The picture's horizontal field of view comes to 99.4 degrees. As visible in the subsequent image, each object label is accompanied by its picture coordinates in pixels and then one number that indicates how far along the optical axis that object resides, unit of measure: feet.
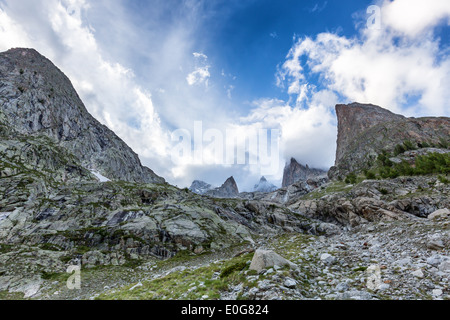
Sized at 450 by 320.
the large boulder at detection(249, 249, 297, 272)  46.18
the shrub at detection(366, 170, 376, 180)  362.94
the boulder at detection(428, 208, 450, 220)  77.66
